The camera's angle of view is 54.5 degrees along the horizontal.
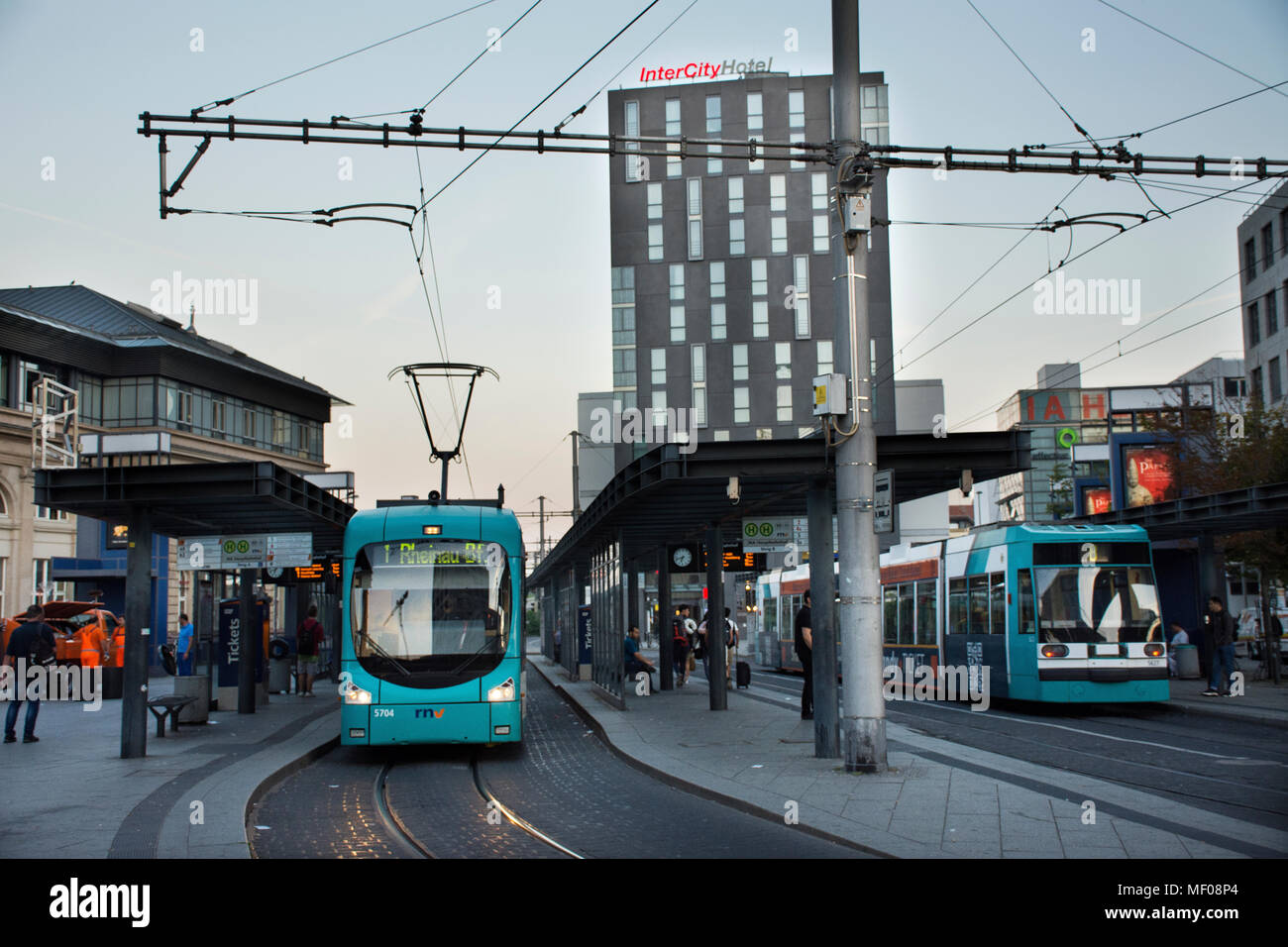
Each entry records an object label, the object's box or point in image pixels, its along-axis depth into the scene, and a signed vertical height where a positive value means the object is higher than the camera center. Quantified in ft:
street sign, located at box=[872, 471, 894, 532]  39.83 +2.06
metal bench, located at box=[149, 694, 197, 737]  59.82 -6.38
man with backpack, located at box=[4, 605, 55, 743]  56.75 -3.37
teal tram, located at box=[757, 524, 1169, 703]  65.67 -2.87
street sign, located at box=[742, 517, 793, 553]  63.16 +1.75
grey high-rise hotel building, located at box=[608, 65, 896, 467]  250.78 +60.48
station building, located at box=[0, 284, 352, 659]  147.33 +22.91
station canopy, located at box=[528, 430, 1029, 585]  47.21 +3.72
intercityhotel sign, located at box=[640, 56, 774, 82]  251.19 +100.53
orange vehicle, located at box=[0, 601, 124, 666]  110.42 -4.82
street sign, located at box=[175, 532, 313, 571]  63.16 +1.14
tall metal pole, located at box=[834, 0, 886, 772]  41.27 +3.21
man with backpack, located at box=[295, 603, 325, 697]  91.40 -5.56
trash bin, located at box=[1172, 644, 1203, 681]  94.27 -7.56
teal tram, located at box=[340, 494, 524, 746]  50.52 -2.42
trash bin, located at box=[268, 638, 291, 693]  97.30 -7.37
